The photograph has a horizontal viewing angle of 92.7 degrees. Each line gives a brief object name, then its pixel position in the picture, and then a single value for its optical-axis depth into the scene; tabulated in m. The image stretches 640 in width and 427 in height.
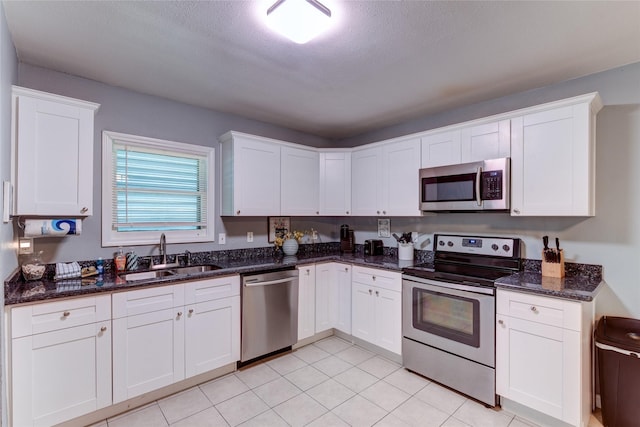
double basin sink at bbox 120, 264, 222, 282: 2.59
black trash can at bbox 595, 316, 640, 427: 1.83
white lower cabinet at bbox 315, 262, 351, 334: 3.36
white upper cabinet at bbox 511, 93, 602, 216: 2.14
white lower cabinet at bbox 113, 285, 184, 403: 2.15
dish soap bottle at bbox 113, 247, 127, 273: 2.55
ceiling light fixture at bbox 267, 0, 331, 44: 1.54
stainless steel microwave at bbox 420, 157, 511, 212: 2.48
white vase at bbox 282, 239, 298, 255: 3.61
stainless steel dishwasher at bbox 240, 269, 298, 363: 2.80
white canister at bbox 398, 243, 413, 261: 3.33
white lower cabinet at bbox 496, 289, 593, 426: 1.90
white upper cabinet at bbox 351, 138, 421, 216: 3.13
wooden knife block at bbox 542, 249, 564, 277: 2.30
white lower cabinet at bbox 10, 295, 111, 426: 1.80
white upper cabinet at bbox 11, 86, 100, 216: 1.98
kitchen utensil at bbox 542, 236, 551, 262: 2.35
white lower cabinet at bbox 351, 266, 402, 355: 2.89
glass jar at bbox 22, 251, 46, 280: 2.13
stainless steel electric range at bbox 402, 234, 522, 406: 2.29
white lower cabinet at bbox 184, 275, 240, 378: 2.49
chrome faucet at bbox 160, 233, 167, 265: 2.82
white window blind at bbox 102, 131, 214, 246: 2.65
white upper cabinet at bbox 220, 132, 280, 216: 3.11
